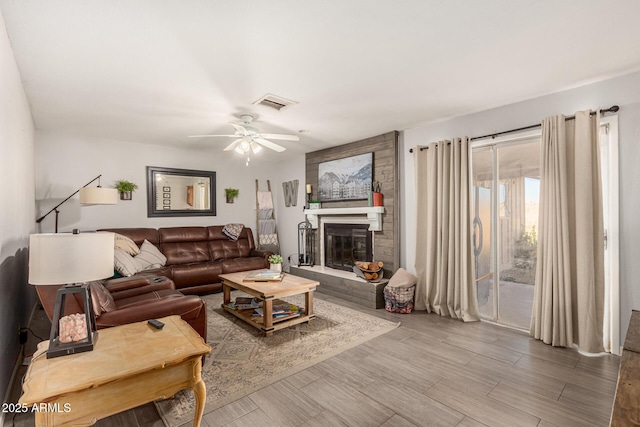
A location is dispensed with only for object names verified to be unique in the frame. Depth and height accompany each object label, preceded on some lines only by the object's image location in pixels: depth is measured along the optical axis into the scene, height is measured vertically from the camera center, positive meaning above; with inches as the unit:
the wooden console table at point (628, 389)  38.4 -25.5
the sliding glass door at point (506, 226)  134.4 -6.4
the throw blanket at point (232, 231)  228.8 -12.1
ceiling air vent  124.3 +47.2
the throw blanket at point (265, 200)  262.8 +12.4
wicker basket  155.6 -43.6
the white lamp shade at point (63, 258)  58.8 -8.2
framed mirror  210.4 +16.7
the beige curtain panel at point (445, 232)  145.5 -9.2
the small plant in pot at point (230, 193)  243.7 +17.2
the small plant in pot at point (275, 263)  159.3 -25.2
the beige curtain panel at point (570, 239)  109.3 -9.9
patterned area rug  85.0 -50.1
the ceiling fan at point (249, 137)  138.4 +34.8
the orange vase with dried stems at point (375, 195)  181.3 +10.8
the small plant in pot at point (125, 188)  195.5 +17.6
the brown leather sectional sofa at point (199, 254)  184.2 -27.2
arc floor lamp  157.9 +10.6
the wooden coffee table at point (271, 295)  127.6 -34.3
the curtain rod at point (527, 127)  106.7 +35.1
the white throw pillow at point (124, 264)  158.7 -25.1
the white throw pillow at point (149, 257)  178.5 -24.7
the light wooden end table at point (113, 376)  50.4 -27.8
